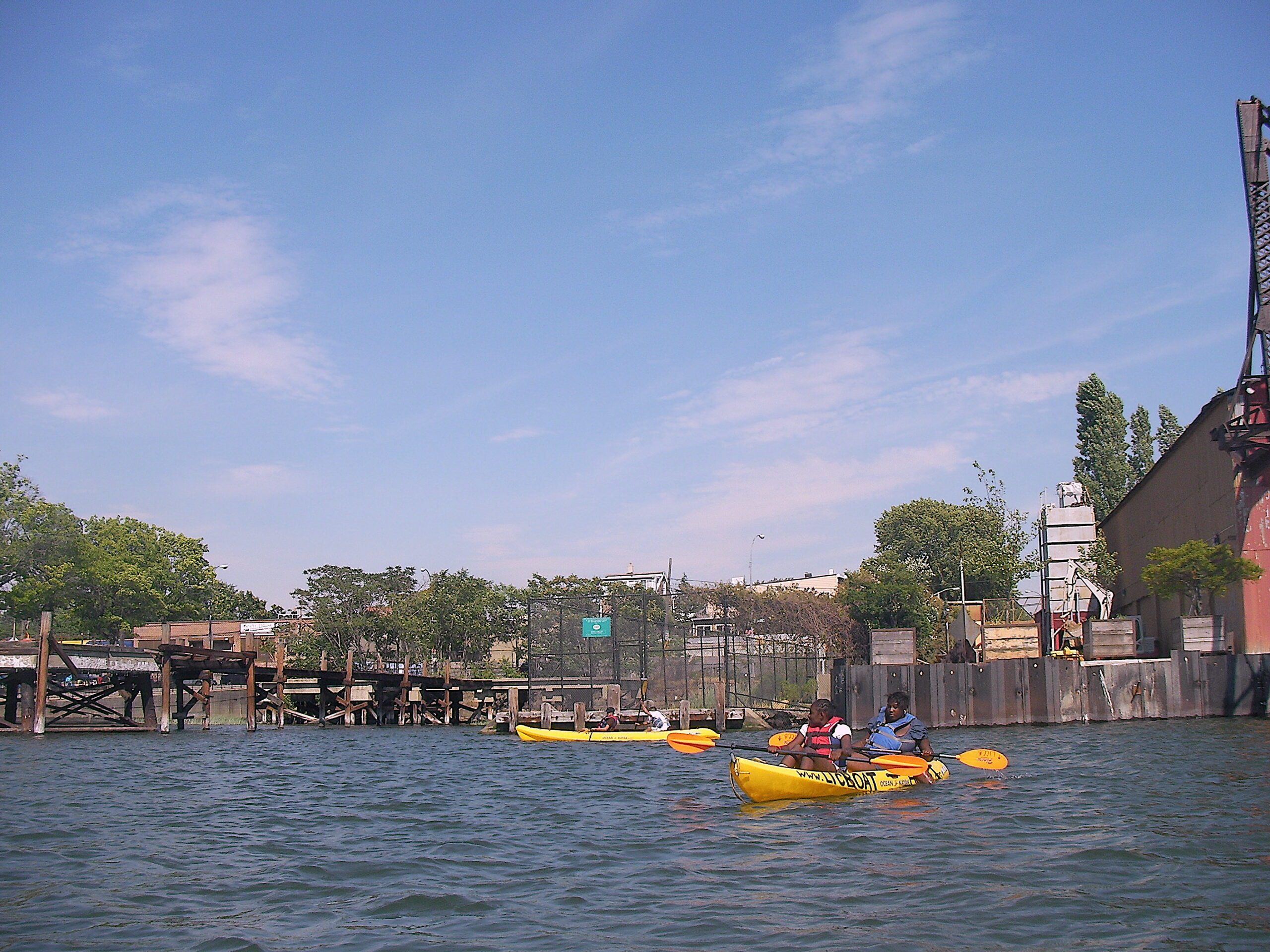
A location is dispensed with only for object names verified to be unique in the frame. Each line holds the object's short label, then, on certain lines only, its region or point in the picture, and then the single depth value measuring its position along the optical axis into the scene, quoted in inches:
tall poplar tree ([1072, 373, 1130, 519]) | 3248.0
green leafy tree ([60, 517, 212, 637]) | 2817.4
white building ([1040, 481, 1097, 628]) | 1942.7
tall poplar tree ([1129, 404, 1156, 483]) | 3329.2
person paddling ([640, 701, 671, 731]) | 1343.5
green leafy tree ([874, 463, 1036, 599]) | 2655.0
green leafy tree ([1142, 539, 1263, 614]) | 1286.9
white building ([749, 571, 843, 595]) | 4390.3
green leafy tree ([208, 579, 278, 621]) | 3383.4
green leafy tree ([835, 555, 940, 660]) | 2615.7
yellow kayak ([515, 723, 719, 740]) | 1299.2
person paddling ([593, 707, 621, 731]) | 1389.0
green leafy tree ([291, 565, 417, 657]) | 2610.7
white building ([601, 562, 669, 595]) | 3260.3
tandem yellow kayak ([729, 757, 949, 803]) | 673.6
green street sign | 1605.6
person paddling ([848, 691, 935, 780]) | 738.8
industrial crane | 1270.9
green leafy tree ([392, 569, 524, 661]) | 2564.0
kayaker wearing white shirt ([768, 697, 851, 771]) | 708.7
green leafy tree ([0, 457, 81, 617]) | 2753.4
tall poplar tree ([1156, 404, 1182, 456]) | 3516.2
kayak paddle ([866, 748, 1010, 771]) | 749.9
